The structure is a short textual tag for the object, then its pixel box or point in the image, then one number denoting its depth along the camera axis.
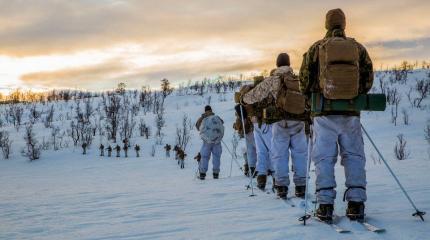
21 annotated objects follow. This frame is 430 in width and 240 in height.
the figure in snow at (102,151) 16.23
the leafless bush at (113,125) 19.45
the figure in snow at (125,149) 16.14
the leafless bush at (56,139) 18.20
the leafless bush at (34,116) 29.56
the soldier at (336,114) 3.71
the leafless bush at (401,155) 10.34
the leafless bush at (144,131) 19.66
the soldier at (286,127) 5.21
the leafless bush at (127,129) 19.84
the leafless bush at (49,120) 24.30
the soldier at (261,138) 6.27
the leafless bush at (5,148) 16.77
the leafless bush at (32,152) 15.95
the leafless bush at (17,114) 25.32
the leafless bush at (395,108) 17.01
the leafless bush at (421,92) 19.39
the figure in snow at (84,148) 16.53
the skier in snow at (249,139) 7.79
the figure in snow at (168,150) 15.71
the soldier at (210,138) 9.43
